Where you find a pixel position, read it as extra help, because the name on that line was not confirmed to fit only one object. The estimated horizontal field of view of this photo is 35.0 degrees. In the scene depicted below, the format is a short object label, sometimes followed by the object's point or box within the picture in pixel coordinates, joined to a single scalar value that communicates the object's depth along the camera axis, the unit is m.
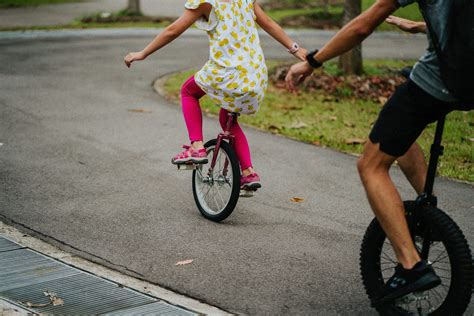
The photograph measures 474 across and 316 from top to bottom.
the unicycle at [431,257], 3.72
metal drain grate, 4.21
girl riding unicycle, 5.50
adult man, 3.67
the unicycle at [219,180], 5.73
